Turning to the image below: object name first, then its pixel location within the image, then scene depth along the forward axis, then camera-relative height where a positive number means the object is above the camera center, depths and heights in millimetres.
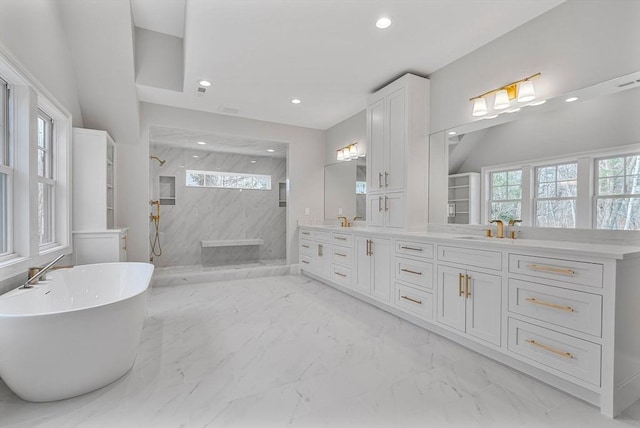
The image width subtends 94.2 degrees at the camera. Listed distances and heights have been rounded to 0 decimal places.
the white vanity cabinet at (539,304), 1664 -637
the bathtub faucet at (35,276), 2148 -493
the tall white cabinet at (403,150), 3418 +743
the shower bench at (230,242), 6211 -682
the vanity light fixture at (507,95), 2492 +1056
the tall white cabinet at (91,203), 3359 +79
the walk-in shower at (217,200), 5949 +228
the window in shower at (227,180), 6305 +692
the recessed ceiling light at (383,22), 2518 +1632
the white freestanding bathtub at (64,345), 1597 -776
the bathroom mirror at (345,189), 4695 +393
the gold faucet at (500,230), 2717 -153
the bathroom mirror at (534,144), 2088 +601
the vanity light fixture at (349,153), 4789 +993
